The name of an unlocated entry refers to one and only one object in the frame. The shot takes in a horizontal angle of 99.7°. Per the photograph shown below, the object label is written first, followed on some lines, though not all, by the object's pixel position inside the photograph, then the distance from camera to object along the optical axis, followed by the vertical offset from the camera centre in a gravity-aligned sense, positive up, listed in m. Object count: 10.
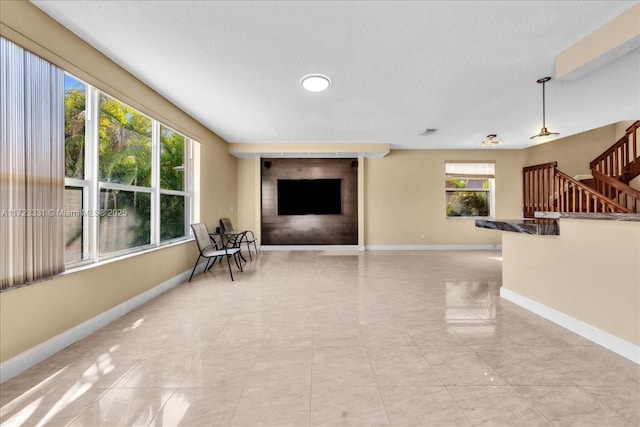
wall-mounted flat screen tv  7.28 +0.49
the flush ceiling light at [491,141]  4.95 +1.33
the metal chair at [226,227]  5.76 -0.27
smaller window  7.40 +0.67
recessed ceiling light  3.15 +1.60
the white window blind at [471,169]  7.39 +1.20
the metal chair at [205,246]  4.23 -0.52
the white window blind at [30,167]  1.81 +0.36
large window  2.50 +0.43
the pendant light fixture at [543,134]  3.58 +1.05
